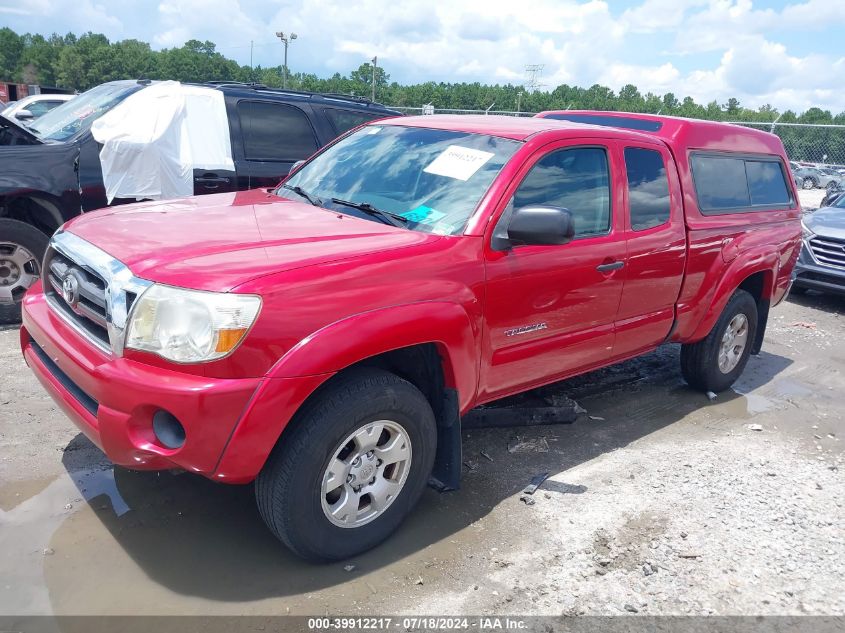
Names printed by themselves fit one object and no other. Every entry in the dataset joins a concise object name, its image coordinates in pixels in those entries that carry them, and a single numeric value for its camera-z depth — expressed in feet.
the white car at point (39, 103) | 39.78
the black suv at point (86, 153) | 17.92
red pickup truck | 8.21
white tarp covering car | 19.45
